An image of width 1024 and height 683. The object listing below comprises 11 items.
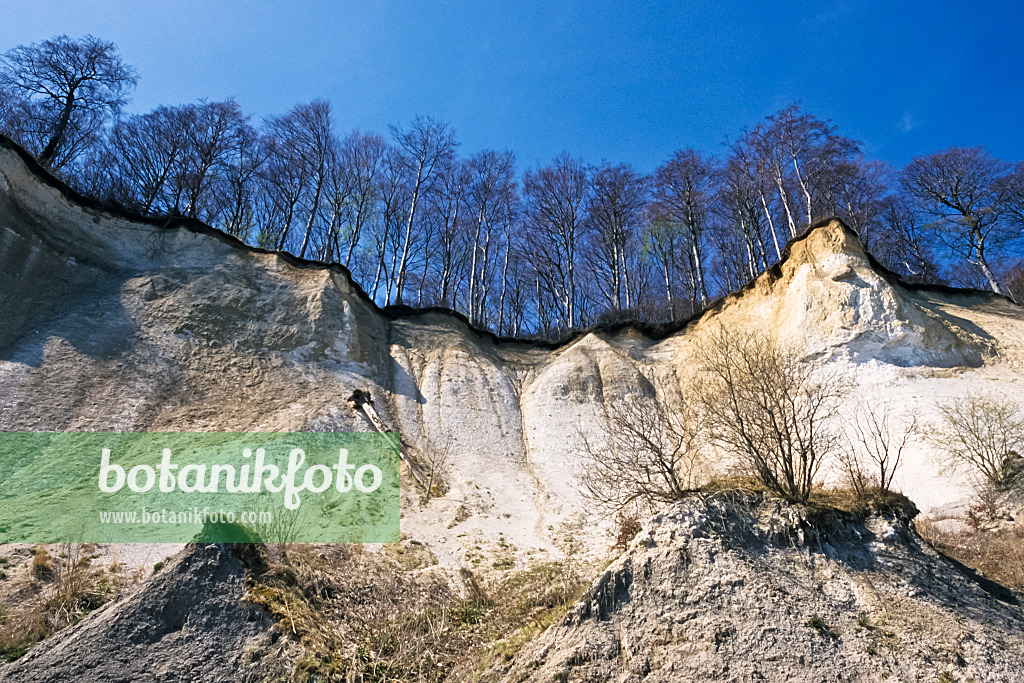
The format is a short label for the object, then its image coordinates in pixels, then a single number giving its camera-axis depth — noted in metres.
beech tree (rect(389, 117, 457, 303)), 27.81
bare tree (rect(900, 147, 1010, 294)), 24.86
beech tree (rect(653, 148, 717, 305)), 26.81
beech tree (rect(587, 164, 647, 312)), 28.48
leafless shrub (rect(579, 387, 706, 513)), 8.67
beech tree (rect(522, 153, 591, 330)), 29.64
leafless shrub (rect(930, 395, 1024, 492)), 12.05
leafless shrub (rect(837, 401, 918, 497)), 13.84
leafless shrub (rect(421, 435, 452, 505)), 14.10
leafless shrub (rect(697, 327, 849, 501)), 8.34
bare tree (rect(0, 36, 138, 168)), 21.94
